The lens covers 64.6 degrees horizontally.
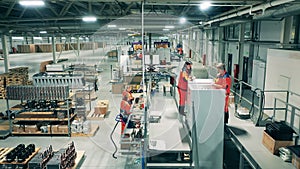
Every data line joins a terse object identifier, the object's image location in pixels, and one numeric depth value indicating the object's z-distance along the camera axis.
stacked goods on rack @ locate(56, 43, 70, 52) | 34.55
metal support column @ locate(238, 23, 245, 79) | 10.79
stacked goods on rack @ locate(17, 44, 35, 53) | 33.25
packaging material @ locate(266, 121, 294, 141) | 4.15
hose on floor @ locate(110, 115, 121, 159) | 6.24
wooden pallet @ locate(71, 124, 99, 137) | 7.66
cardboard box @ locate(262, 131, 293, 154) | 4.11
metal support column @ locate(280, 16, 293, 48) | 7.31
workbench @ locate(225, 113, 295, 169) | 3.85
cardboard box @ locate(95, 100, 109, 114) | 9.55
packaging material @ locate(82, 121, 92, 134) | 7.70
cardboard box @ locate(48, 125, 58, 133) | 7.69
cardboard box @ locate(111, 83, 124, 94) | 13.08
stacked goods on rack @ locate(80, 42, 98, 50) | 41.44
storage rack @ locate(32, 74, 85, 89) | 9.48
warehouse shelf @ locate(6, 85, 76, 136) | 7.42
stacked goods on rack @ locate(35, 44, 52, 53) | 35.16
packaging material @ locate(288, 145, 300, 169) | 3.65
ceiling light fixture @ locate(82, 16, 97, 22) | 8.70
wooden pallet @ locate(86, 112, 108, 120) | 9.23
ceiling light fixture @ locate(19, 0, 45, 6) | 5.80
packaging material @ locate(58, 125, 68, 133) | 7.71
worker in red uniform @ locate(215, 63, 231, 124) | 5.46
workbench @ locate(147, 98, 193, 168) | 4.09
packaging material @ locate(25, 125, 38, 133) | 7.71
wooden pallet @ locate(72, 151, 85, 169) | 5.67
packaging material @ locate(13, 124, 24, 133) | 7.75
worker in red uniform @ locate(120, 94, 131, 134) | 6.18
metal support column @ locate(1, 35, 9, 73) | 13.31
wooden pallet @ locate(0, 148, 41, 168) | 5.23
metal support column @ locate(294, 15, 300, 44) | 7.48
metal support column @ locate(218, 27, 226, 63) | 15.25
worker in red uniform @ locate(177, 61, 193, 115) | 6.03
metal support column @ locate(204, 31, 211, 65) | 19.30
